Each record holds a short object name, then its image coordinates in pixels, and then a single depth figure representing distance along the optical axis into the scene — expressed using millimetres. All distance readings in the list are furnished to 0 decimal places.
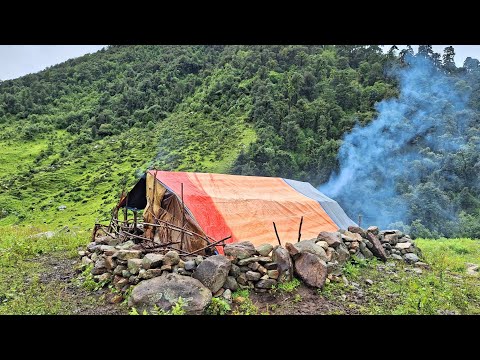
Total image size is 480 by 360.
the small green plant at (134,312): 5305
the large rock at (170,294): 5434
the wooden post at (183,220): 8520
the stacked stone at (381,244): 9086
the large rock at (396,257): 9586
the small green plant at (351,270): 7845
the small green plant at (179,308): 4980
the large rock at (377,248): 9336
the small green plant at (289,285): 6578
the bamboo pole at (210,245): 7355
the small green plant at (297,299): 6301
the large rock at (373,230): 10117
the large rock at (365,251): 9172
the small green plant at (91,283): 7158
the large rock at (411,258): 9423
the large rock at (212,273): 6161
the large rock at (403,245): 9969
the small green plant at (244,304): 5825
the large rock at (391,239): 10258
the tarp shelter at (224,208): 8867
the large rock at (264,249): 6977
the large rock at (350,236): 9039
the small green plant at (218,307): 5691
